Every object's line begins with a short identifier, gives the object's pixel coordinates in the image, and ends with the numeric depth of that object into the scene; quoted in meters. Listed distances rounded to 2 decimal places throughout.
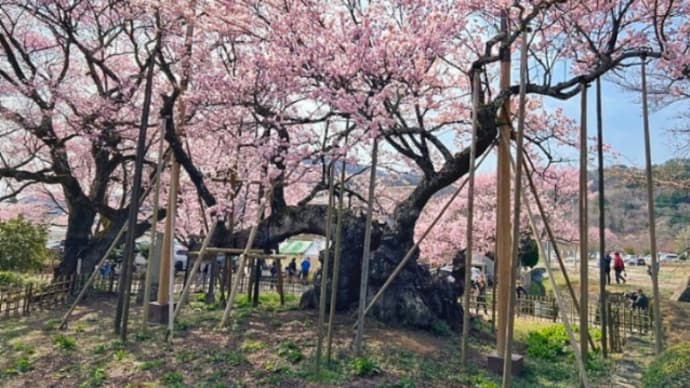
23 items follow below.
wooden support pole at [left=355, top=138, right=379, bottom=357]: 5.08
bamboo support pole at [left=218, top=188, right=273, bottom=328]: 6.12
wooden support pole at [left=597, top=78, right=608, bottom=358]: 4.93
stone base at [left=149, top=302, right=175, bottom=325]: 6.99
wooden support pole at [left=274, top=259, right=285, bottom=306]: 8.93
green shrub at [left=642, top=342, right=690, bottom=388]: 3.33
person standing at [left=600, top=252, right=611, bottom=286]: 17.89
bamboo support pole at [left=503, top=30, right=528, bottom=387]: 3.72
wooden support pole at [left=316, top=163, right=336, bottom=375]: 4.53
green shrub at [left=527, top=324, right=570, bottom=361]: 6.28
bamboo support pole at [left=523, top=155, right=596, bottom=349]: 5.16
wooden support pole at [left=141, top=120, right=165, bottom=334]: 6.28
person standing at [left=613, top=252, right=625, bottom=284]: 17.42
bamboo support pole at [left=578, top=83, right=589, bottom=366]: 4.18
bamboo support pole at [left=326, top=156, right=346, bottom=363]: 4.80
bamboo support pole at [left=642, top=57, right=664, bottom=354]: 5.11
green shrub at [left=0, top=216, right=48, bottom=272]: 12.88
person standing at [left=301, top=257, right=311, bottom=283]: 18.61
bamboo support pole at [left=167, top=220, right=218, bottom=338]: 6.00
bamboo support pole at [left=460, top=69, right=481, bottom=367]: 4.61
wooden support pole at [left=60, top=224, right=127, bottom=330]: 6.67
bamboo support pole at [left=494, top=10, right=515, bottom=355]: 5.19
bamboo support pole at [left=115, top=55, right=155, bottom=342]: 5.92
